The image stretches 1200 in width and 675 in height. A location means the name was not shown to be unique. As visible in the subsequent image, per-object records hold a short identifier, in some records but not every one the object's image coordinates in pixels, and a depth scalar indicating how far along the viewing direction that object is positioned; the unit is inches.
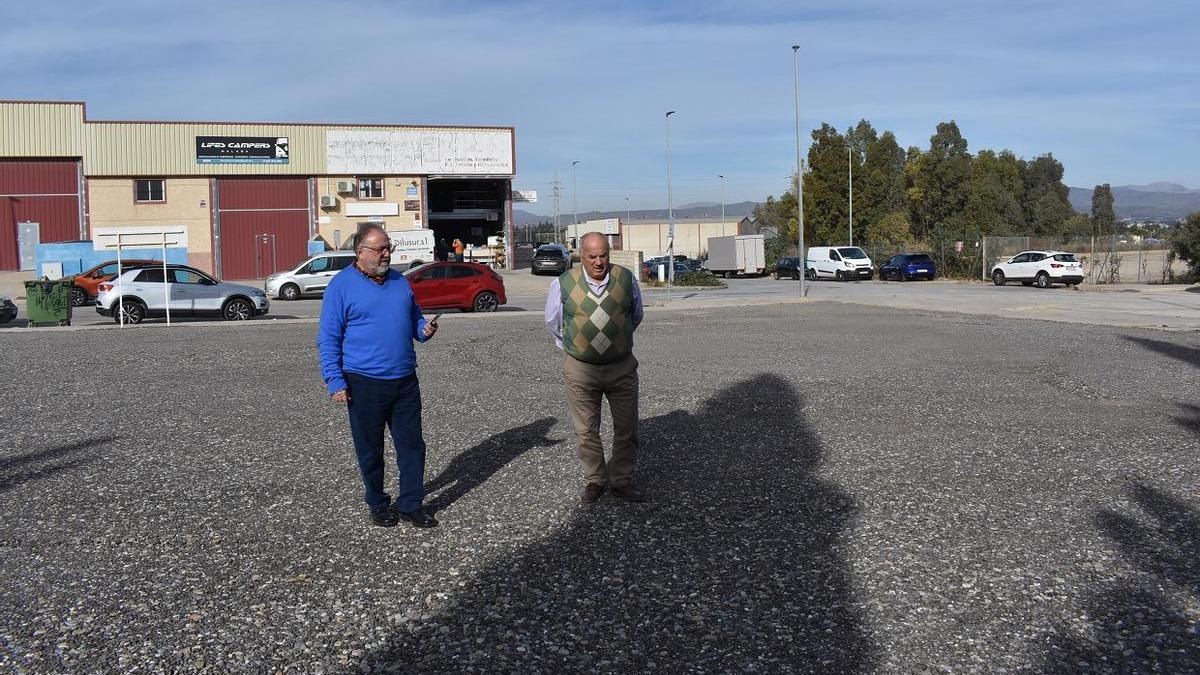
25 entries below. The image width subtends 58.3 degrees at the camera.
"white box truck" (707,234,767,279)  2409.0
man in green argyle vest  267.4
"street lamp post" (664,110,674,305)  1550.2
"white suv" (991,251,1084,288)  1600.6
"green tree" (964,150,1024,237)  2396.7
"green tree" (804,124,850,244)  2511.1
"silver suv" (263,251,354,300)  1382.9
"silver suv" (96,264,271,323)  953.5
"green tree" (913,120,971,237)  2551.7
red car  1074.7
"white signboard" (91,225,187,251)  866.1
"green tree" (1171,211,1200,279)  1539.1
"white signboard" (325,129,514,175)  2164.1
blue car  1892.2
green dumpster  917.8
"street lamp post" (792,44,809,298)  1441.7
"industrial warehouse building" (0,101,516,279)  1987.0
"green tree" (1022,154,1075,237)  3142.2
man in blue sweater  244.7
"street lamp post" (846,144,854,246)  2486.8
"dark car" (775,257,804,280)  2280.1
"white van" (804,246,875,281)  2046.0
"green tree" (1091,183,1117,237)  3687.3
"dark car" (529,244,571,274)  2086.6
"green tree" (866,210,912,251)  2498.8
